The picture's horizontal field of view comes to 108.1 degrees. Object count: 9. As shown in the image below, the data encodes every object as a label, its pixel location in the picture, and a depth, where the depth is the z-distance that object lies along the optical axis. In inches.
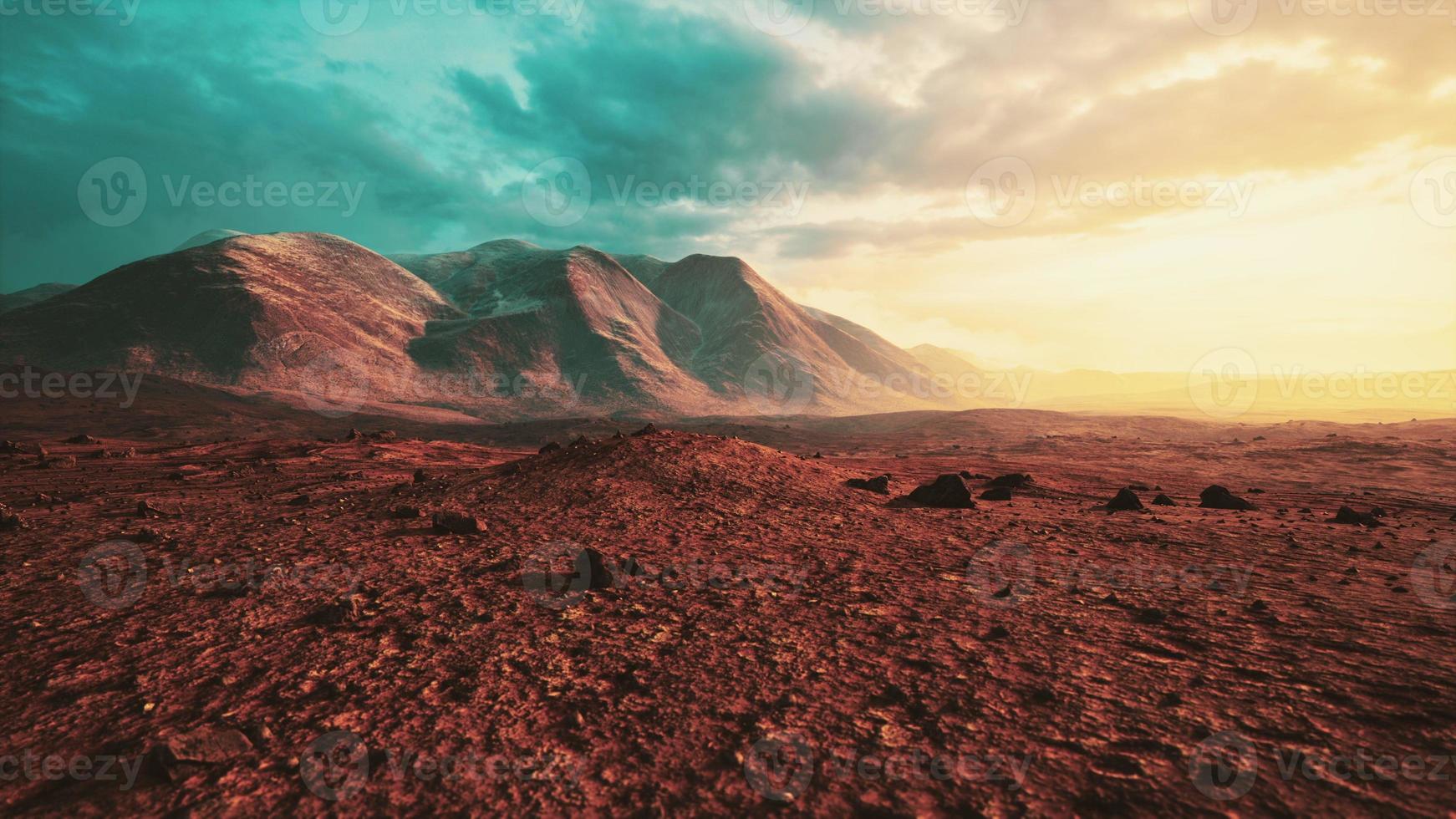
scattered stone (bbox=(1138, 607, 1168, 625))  267.6
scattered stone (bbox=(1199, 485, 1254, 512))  636.1
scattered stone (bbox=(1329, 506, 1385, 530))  534.6
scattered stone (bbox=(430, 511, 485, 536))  411.2
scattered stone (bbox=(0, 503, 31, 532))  391.2
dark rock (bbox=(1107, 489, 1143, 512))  603.5
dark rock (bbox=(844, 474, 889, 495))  637.7
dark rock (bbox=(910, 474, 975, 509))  584.7
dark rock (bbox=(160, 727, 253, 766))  157.3
